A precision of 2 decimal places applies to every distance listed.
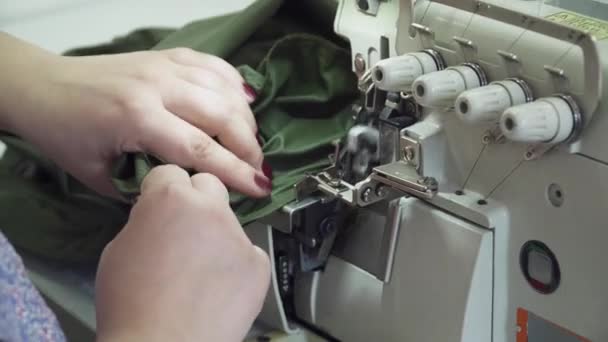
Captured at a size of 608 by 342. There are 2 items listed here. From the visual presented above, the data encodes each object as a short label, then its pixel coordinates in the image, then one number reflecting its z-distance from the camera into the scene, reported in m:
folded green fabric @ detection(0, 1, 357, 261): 0.88
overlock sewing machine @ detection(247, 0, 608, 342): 0.69
